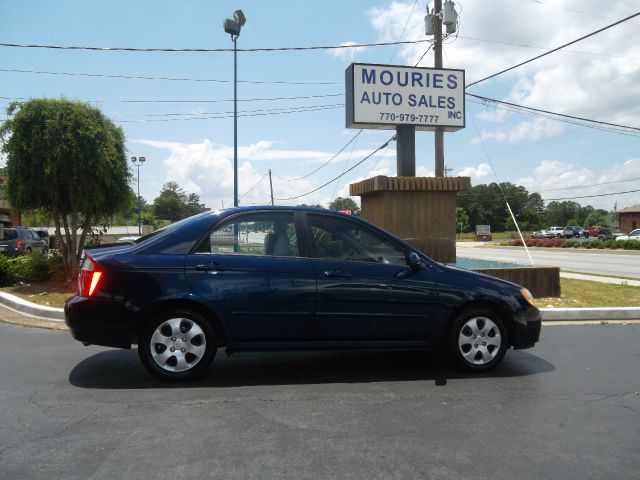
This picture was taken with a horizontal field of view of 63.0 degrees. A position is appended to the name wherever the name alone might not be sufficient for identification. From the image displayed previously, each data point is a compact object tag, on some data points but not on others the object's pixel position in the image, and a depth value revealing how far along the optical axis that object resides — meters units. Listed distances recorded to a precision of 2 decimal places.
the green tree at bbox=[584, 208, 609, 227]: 104.01
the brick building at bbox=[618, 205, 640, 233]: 64.51
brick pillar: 9.98
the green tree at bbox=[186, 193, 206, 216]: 141.12
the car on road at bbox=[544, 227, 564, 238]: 66.81
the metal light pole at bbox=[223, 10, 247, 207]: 14.92
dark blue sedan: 4.58
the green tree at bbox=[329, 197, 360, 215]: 78.19
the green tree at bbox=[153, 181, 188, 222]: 127.56
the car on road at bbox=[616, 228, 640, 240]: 40.00
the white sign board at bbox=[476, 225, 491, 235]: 63.53
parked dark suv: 19.09
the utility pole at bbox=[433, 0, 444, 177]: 14.83
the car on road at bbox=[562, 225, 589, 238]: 63.62
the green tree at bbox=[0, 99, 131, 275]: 9.91
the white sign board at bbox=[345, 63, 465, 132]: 10.18
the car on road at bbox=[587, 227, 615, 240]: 59.97
